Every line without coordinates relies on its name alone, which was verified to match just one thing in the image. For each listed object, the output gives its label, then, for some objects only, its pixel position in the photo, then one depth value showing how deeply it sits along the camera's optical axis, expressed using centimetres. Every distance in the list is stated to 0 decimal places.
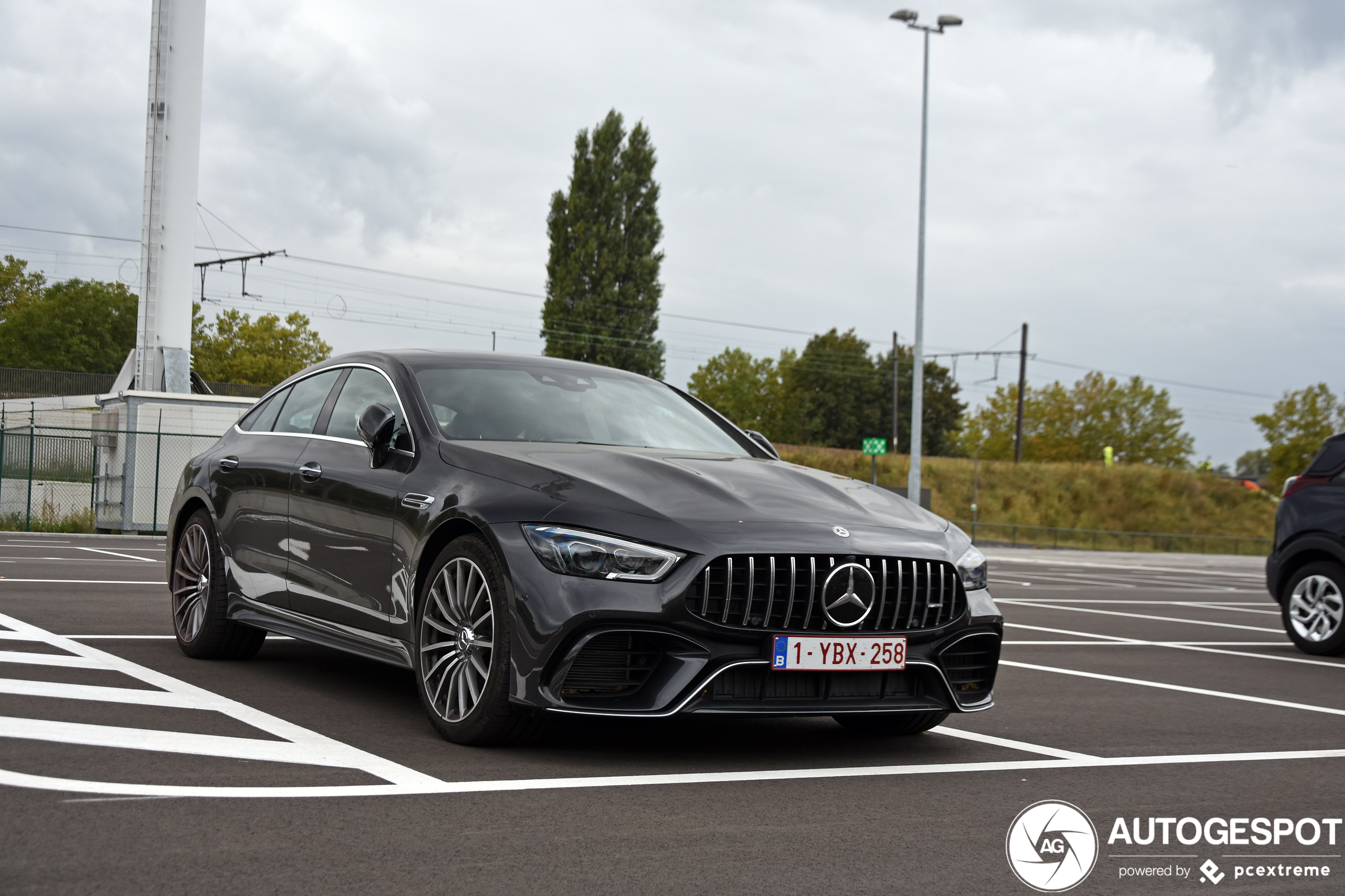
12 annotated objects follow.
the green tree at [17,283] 8975
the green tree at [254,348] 8500
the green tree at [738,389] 9912
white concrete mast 3111
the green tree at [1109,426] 8244
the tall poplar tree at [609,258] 6562
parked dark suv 1095
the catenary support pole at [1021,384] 6550
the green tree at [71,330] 8500
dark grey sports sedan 485
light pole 3206
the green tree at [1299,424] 6253
